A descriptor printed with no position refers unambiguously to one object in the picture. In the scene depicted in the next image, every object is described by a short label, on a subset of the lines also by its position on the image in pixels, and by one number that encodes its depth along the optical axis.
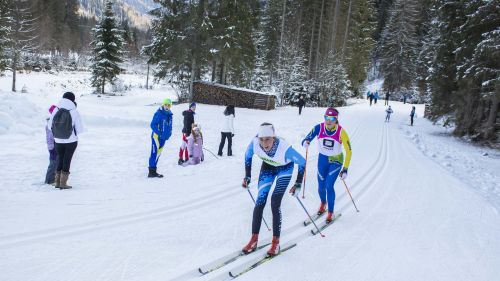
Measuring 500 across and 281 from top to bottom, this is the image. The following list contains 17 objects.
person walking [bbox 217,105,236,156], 11.16
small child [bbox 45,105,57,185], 7.40
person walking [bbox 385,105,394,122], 26.80
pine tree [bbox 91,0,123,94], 34.66
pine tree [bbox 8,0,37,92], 29.71
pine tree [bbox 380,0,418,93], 53.16
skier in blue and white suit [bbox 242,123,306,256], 4.74
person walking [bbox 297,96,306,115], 25.18
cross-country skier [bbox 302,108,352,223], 6.41
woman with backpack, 6.80
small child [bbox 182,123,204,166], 10.30
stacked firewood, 26.53
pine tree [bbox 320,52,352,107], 37.19
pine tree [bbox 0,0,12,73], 26.00
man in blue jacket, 8.49
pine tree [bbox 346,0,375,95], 44.91
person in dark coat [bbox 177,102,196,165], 10.27
